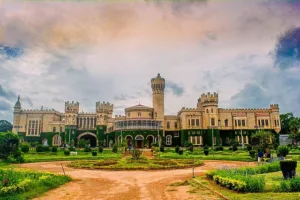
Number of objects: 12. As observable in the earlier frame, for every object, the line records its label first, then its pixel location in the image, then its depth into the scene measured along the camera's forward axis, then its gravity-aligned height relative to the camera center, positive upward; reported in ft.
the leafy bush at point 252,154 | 105.93 -5.70
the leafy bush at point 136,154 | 99.14 -5.43
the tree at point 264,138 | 101.37 +0.96
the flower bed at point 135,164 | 77.92 -8.00
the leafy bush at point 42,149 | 147.74 -4.77
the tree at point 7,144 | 90.89 -1.15
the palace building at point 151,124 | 199.11 +14.08
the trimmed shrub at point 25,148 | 138.69 -3.95
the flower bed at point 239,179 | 40.55 -6.80
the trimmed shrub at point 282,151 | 98.22 -4.12
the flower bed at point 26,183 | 39.47 -7.55
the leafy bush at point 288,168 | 46.89 -5.11
